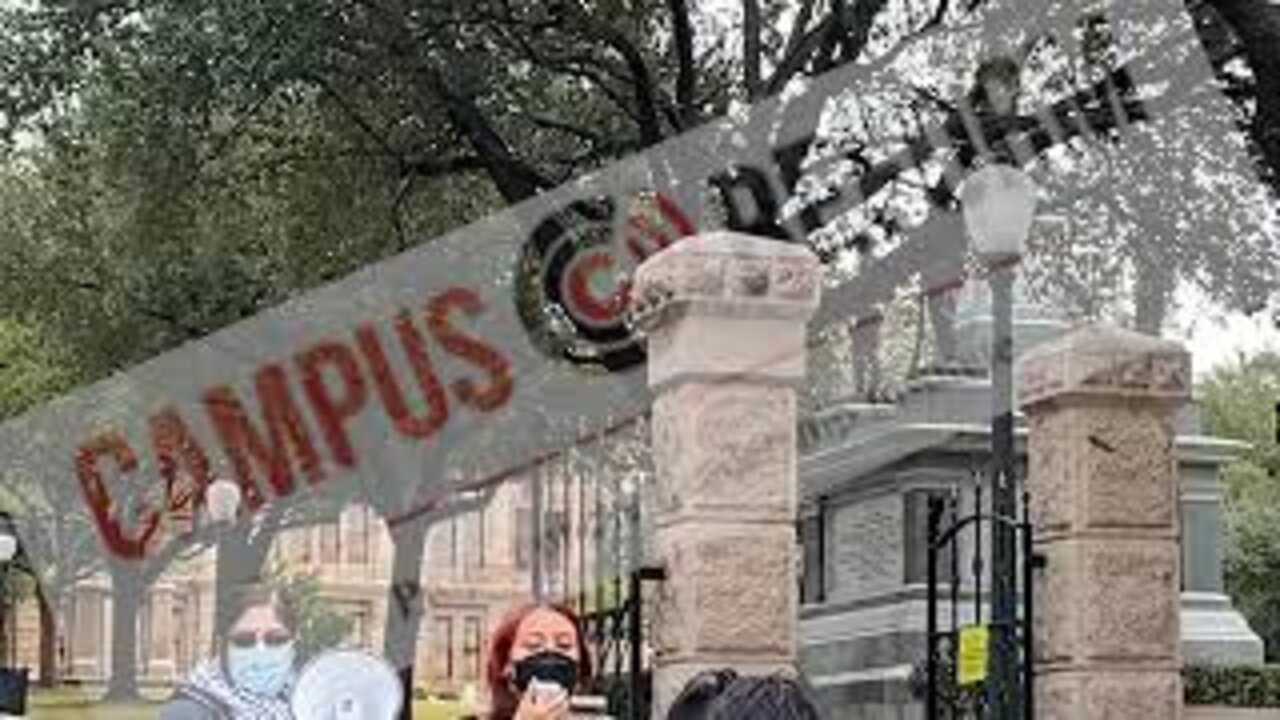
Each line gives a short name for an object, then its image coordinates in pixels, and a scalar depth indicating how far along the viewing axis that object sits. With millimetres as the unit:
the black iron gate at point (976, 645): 11367
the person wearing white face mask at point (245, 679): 6078
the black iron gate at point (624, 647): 11438
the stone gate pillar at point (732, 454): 10914
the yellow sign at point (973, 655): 11680
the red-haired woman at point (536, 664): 5125
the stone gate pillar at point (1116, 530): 11750
